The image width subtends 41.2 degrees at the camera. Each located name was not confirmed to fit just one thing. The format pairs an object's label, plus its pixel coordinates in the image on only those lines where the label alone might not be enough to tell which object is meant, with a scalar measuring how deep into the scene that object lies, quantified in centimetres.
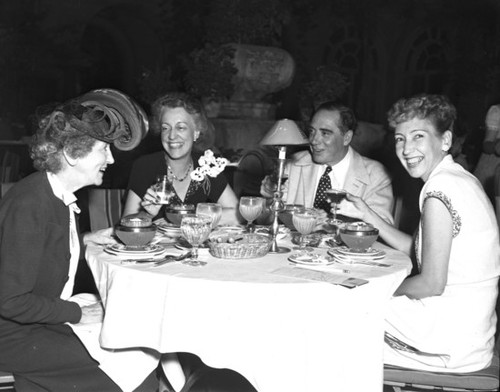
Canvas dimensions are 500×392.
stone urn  734
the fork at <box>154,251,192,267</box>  245
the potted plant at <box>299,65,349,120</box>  881
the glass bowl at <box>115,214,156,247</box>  261
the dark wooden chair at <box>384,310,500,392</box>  238
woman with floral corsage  378
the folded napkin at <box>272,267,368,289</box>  225
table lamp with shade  282
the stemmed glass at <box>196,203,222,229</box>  288
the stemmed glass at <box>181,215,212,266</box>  251
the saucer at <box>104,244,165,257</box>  256
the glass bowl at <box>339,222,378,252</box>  262
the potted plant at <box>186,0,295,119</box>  729
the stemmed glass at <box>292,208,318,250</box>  279
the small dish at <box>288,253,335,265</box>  252
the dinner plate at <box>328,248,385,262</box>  260
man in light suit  398
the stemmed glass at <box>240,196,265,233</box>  285
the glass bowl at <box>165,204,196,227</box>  302
